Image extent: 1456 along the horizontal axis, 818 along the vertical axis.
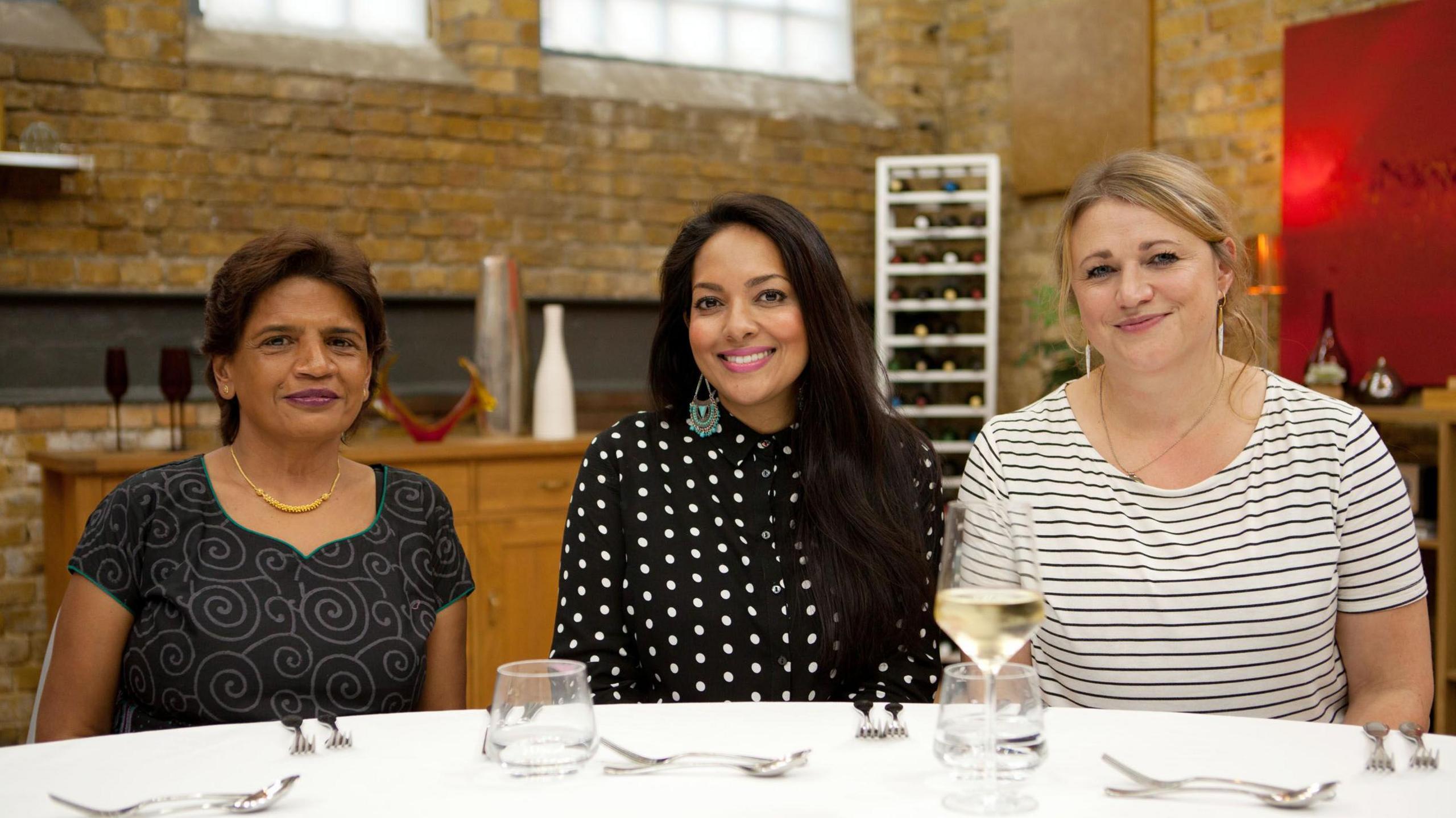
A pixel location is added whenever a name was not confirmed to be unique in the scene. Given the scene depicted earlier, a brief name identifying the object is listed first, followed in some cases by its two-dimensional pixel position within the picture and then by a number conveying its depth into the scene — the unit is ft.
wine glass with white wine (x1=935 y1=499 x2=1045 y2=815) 3.48
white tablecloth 3.80
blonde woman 6.02
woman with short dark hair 6.23
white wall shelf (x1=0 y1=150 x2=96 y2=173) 14.14
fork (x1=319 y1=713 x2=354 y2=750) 4.42
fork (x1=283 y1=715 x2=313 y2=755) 4.35
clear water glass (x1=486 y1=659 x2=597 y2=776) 3.89
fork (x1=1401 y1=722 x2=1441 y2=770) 4.05
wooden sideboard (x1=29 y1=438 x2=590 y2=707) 14.66
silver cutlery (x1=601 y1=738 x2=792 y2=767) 4.11
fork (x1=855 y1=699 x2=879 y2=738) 4.52
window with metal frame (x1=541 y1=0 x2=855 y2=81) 19.75
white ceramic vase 16.20
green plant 17.48
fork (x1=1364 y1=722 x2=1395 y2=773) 4.03
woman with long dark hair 6.56
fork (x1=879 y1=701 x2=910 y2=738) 4.52
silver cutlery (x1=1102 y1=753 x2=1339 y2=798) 3.73
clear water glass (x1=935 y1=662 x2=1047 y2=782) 3.79
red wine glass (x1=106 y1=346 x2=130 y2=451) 14.01
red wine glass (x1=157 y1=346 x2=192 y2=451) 13.84
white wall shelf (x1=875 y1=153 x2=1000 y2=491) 19.89
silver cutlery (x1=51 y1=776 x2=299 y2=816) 3.75
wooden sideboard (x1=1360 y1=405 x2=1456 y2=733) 12.97
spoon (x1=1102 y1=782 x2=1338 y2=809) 3.68
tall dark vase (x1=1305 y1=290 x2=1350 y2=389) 14.89
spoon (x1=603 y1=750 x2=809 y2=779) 4.03
